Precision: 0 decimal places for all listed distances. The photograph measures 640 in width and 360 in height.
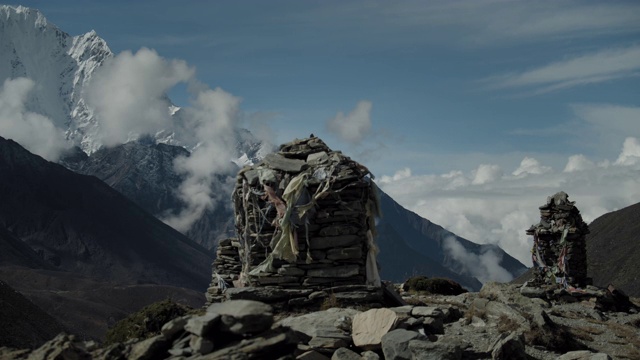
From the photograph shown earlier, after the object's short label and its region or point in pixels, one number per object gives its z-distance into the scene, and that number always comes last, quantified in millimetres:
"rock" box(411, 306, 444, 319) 16328
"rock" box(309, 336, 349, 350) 14116
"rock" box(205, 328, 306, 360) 11930
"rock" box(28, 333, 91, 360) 13078
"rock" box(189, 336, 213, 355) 12156
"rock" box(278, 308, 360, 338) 14789
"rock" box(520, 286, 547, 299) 30484
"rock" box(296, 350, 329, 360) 13250
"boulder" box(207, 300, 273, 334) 12414
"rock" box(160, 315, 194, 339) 13023
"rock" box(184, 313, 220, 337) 12273
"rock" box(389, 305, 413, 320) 15588
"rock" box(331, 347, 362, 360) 13695
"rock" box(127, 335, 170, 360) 12715
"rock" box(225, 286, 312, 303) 18516
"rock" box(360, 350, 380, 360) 13812
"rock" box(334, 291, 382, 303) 19094
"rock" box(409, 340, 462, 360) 13633
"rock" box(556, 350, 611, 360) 15148
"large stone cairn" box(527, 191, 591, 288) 35875
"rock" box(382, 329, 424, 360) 13721
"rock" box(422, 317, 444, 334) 15961
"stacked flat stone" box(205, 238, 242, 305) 27734
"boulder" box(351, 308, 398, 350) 14453
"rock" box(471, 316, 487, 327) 18469
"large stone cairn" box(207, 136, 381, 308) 19734
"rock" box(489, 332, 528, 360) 14907
